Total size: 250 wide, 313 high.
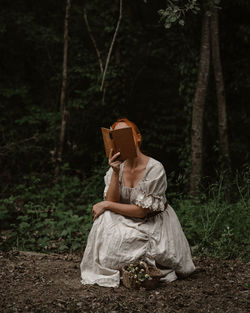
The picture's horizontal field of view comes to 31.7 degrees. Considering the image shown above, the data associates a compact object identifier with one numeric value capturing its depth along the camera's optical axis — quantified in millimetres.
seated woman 3574
